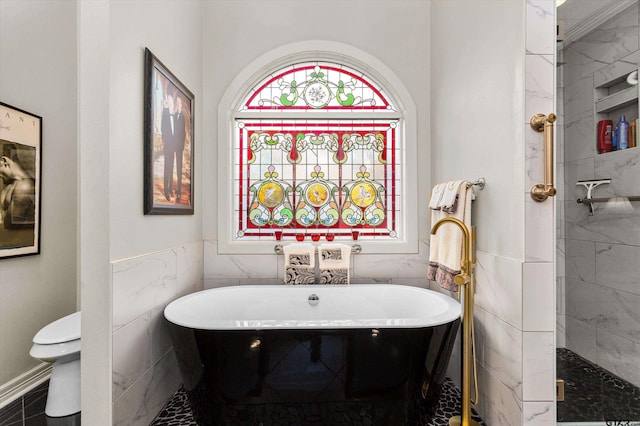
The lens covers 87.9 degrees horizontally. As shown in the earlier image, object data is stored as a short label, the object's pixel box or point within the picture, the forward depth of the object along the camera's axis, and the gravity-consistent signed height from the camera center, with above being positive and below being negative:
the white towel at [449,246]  1.80 -0.19
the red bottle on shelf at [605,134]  1.55 +0.37
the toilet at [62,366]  1.72 -0.82
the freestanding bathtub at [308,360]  1.51 -0.67
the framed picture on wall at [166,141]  1.72 +0.43
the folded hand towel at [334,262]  2.46 -0.36
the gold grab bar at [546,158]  1.40 +0.24
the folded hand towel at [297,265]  2.46 -0.38
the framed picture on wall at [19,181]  2.01 +0.21
